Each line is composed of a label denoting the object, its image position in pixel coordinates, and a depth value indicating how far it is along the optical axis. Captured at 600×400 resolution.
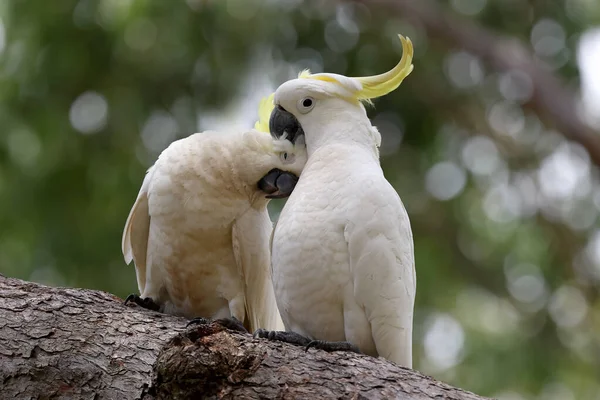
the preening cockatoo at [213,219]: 6.07
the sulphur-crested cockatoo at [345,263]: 4.93
